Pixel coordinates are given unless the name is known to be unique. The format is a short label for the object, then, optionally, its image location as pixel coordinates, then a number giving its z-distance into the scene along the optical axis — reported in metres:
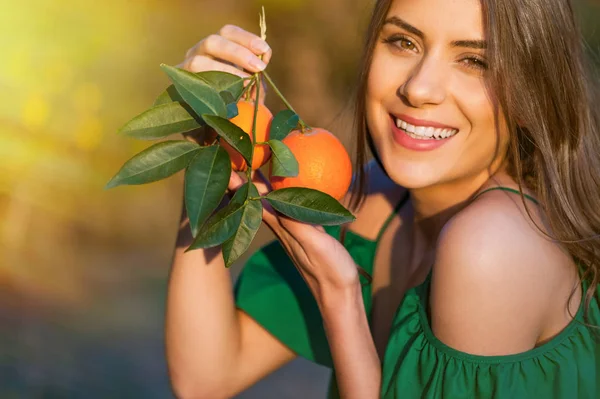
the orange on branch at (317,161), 1.23
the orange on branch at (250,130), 1.23
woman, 1.27
